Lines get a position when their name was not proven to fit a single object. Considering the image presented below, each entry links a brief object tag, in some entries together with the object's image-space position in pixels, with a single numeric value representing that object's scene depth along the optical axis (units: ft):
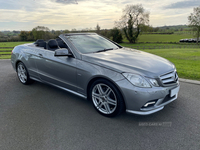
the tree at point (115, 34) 183.55
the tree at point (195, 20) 142.51
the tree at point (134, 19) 158.20
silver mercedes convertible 9.39
